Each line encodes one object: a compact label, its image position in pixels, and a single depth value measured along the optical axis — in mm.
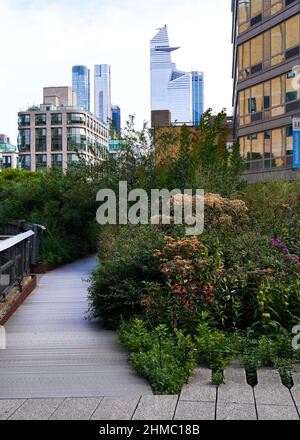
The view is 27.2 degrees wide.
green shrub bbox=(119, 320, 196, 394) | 5363
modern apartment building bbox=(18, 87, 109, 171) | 124312
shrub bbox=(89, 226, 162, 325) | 7945
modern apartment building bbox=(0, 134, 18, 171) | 159362
